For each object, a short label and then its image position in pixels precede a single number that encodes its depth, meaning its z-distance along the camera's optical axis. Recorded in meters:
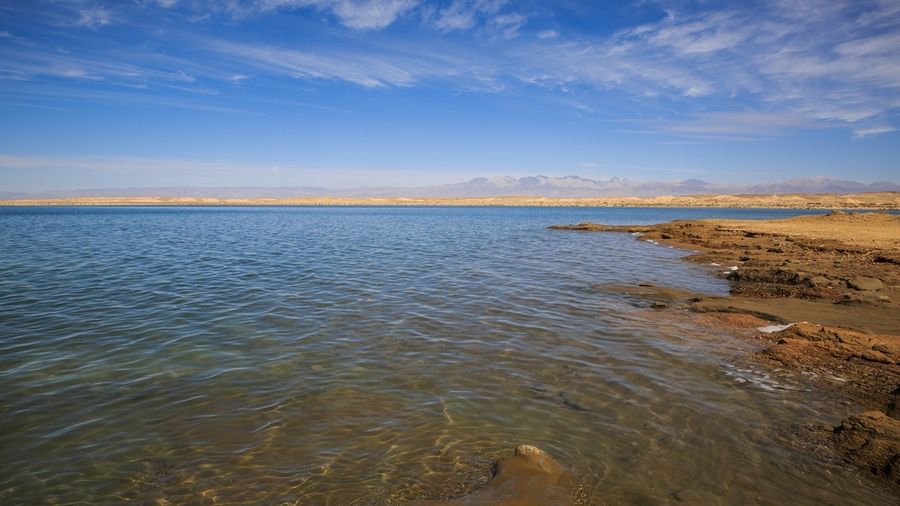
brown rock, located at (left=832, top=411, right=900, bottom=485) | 4.69
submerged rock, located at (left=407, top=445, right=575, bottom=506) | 4.23
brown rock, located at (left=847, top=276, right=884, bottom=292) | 12.23
